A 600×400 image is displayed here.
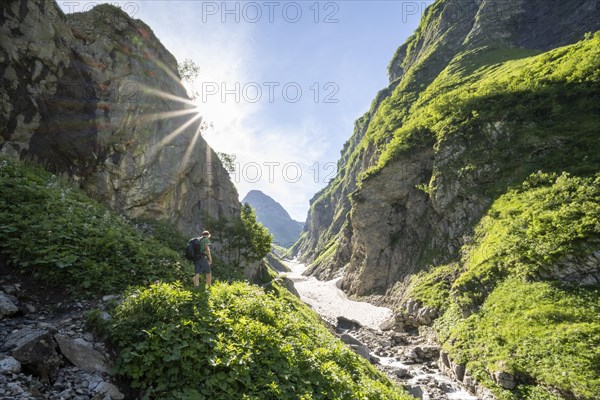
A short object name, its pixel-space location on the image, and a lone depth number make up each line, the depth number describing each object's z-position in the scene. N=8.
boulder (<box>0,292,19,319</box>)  7.71
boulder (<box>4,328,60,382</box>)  6.06
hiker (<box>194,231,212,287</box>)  13.99
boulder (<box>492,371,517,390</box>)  18.28
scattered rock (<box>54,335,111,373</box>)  6.70
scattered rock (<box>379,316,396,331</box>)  36.06
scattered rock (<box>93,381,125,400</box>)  6.16
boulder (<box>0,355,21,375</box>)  5.70
